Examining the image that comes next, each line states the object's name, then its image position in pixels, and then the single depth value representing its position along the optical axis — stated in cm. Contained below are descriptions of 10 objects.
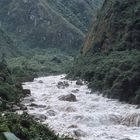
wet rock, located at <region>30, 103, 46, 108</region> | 4915
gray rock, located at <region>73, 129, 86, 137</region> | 3534
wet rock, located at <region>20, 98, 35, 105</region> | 5250
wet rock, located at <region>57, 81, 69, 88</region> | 7193
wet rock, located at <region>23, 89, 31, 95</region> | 6035
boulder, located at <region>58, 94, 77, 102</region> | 5431
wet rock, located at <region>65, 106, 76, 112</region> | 4625
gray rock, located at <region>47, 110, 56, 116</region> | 4375
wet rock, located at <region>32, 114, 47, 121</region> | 4101
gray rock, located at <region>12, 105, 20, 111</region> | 4511
